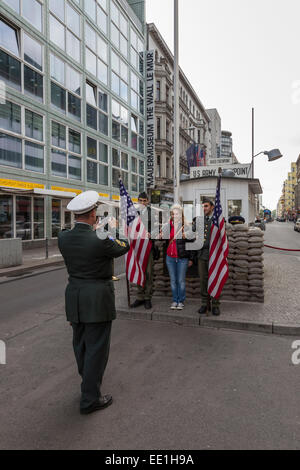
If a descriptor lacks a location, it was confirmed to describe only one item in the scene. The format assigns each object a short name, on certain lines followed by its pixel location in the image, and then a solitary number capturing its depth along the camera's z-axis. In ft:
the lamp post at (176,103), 36.68
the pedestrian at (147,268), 20.04
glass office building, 57.88
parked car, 132.54
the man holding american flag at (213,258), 18.69
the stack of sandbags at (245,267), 21.44
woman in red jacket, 19.57
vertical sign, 111.86
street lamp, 59.31
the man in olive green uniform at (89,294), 9.79
